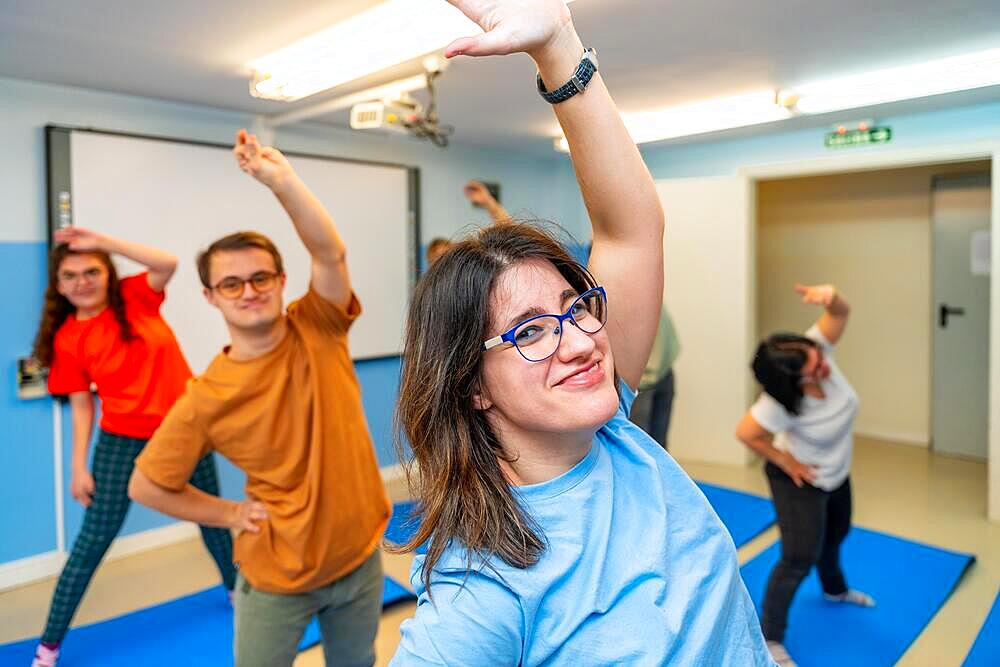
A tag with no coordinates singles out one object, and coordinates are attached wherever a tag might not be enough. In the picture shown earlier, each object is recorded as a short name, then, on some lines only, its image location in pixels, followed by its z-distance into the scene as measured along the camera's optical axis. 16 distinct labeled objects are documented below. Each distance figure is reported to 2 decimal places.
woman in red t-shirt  3.01
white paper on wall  5.55
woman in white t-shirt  2.77
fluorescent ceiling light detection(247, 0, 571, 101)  2.64
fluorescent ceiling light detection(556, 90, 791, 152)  4.39
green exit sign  4.88
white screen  3.98
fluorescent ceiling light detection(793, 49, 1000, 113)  3.56
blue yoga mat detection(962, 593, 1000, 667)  2.79
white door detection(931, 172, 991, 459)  5.59
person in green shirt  4.11
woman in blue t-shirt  0.83
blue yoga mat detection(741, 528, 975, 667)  2.97
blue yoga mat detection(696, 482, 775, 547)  4.18
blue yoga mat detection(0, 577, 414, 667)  3.00
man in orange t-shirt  1.86
